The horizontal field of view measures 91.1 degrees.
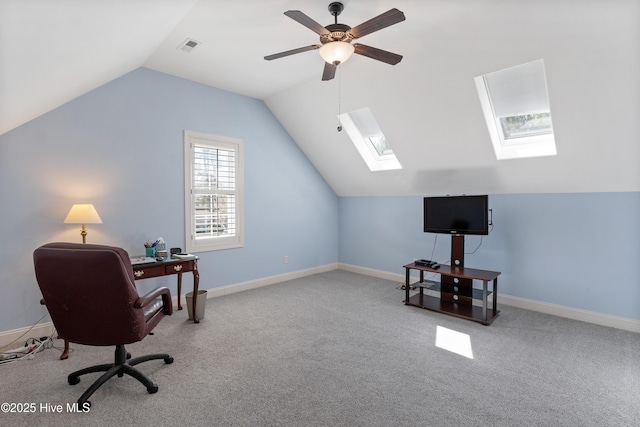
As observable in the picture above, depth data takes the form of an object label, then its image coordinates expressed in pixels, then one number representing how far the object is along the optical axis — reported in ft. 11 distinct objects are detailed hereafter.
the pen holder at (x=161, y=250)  11.32
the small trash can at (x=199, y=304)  11.41
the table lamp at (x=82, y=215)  9.79
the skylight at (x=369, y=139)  15.03
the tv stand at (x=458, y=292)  11.55
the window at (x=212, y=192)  13.60
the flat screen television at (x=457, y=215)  12.53
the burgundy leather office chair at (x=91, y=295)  6.29
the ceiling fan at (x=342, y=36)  6.87
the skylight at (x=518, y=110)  10.43
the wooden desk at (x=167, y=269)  9.91
